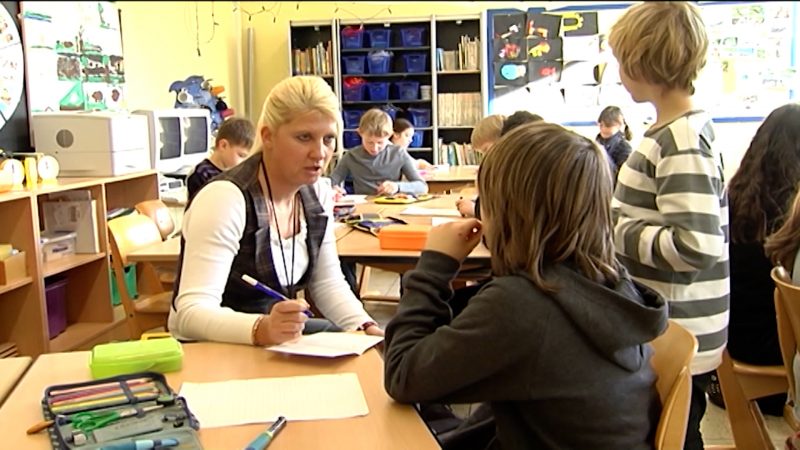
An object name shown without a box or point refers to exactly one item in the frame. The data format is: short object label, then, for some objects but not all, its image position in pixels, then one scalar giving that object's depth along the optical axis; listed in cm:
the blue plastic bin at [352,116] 698
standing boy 148
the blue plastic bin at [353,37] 679
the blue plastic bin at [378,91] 685
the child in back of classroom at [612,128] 517
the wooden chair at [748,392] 203
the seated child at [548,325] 103
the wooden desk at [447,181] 516
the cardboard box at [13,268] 300
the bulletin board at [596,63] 662
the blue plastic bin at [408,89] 685
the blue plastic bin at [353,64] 685
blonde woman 161
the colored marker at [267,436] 97
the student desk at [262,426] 101
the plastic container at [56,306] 347
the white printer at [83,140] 359
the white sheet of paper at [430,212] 324
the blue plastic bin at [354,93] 689
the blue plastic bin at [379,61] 677
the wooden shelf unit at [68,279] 311
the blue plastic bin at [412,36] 682
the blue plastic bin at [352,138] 708
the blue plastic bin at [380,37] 682
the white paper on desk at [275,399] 109
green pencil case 126
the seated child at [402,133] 582
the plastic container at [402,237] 251
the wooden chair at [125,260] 267
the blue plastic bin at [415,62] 685
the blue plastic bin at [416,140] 696
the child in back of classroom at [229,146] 330
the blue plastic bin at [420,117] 690
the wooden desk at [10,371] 124
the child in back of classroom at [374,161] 459
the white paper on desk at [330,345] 135
